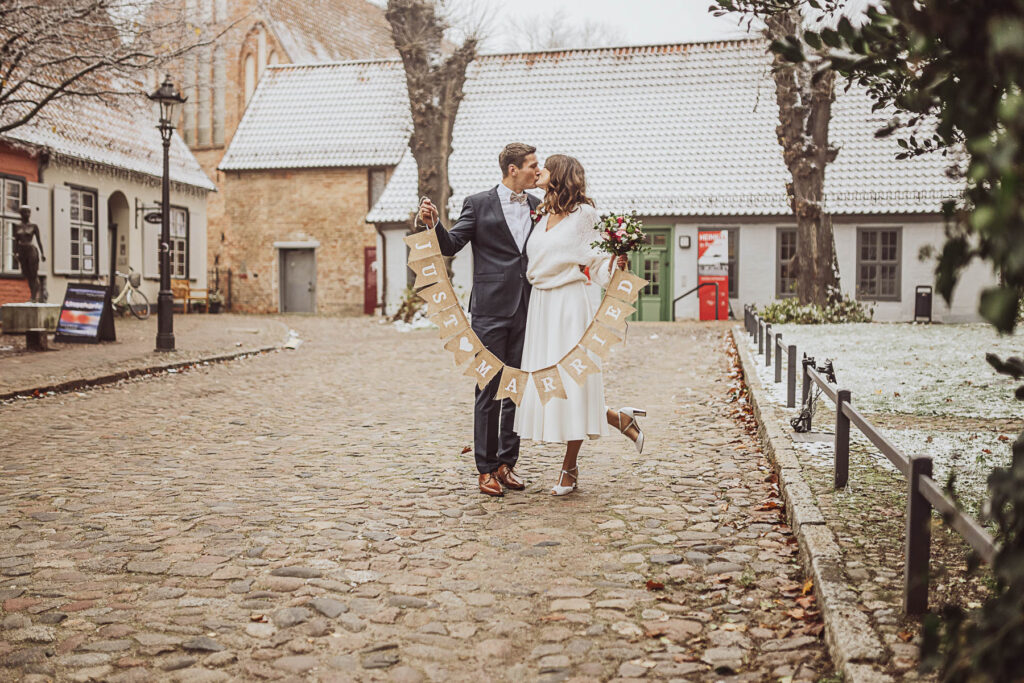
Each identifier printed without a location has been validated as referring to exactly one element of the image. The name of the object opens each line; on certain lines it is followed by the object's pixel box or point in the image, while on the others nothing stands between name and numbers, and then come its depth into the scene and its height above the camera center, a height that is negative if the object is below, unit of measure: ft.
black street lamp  51.24 +3.04
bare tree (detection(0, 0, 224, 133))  40.65 +11.22
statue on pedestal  58.75 +2.37
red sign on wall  88.48 +2.33
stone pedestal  51.26 -1.46
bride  19.67 -0.20
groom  20.21 +0.38
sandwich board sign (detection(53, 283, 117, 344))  54.13 -1.15
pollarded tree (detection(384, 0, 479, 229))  75.00 +16.61
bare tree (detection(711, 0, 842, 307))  68.95 +8.57
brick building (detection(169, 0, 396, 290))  126.11 +28.21
